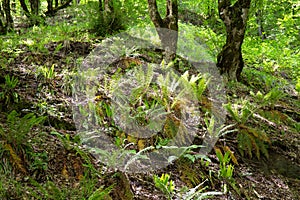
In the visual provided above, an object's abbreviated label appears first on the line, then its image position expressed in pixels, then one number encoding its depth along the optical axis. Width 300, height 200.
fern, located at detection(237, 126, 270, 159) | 4.12
